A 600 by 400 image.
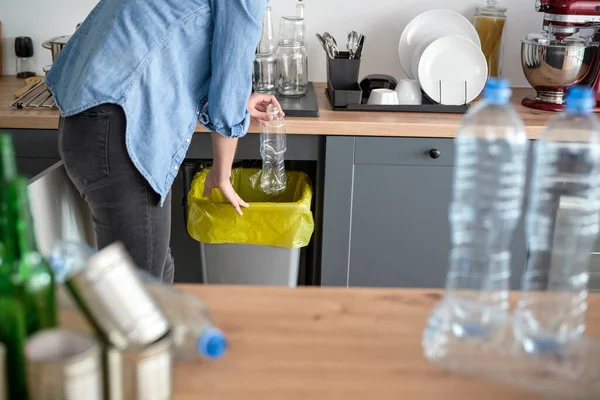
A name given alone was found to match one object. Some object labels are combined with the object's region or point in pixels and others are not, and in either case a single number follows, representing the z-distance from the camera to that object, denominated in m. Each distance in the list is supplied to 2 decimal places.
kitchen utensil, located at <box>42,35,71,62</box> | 2.33
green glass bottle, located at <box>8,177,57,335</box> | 0.79
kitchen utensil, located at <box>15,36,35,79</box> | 2.66
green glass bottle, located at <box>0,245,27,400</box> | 0.78
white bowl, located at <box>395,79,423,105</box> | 2.40
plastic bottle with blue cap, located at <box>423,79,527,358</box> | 0.97
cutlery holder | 2.38
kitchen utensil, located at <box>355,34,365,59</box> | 2.39
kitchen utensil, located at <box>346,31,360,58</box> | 2.42
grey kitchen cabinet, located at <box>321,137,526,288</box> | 2.24
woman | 1.56
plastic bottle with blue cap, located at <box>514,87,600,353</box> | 0.96
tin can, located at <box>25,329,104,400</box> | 0.72
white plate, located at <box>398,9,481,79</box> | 2.61
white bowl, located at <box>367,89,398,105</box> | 2.36
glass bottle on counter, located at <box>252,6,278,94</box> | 2.49
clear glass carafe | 2.49
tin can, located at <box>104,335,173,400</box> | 0.77
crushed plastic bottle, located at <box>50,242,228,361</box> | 0.88
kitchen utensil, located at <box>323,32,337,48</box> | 2.45
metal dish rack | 2.26
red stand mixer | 2.31
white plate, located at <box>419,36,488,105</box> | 2.46
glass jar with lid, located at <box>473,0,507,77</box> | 2.68
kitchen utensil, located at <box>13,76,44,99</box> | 2.38
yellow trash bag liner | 2.24
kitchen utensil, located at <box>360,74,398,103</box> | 2.48
